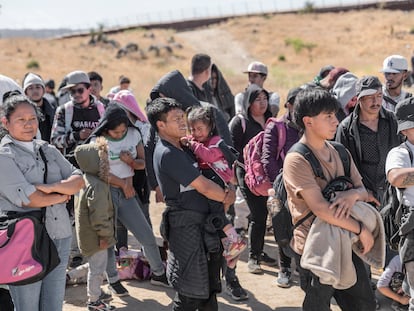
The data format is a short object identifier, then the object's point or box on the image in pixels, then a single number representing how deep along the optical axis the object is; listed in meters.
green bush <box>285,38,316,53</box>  46.97
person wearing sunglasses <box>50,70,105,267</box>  6.36
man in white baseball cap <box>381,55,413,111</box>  6.24
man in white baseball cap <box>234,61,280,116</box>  7.47
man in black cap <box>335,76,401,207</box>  5.14
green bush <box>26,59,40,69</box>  37.66
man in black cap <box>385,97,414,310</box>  4.16
